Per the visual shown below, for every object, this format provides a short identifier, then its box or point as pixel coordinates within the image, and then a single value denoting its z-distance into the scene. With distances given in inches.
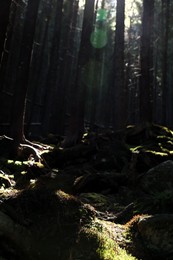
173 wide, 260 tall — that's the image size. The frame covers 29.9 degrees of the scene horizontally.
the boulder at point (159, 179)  316.2
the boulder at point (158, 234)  184.6
